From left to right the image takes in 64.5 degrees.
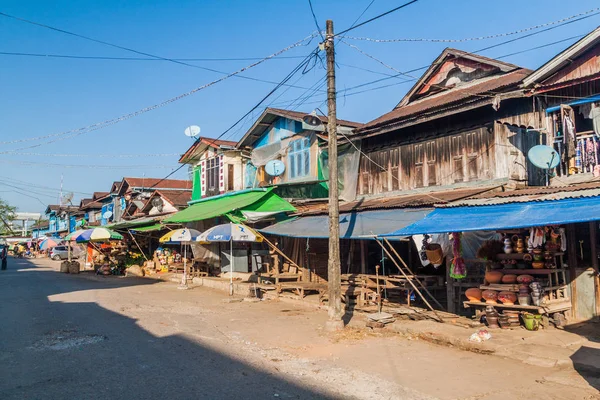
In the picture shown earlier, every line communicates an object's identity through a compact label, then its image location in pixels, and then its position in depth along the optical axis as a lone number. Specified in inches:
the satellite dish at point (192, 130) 951.6
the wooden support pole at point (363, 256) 605.0
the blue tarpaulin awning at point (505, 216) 316.5
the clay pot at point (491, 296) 405.7
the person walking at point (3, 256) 1439.6
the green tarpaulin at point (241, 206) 701.9
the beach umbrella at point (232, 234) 651.5
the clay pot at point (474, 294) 421.4
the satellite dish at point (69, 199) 1916.8
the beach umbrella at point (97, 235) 1065.6
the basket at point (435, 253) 474.6
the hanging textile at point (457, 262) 437.4
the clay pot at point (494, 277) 412.8
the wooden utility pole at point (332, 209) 433.8
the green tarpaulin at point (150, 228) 1018.5
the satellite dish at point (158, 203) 1252.0
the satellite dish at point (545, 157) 425.1
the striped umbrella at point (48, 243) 1663.3
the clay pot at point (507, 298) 395.5
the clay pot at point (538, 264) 402.0
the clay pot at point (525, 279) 394.0
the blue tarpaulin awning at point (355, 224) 461.8
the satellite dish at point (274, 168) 762.8
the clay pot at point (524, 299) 387.2
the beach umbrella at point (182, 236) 777.6
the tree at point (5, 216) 3136.3
